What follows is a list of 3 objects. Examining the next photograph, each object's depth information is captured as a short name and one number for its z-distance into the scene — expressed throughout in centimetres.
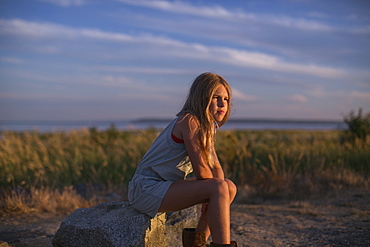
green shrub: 995
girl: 285
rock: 314
